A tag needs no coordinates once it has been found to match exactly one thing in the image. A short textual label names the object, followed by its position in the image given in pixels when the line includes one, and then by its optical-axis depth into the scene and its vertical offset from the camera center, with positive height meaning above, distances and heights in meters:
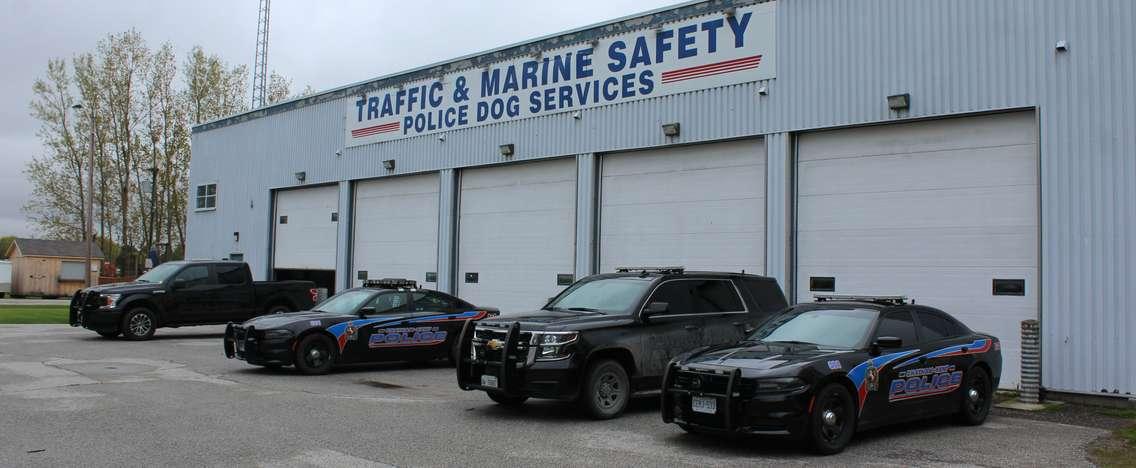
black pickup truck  19.48 -0.74
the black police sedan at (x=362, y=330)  14.04 -0.96
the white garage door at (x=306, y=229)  26.77 +1.21
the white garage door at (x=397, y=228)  23.56 +1.16
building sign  16.94 +4.30
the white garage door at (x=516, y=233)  20.23 +0.95
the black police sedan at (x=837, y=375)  8.18 -0.90
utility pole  37.06 +2.01
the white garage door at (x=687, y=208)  16.83 +1.38
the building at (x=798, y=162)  12.80 +2.19
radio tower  60.39 +12.96
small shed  53.84 -0.18
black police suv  10.02 -0.68
